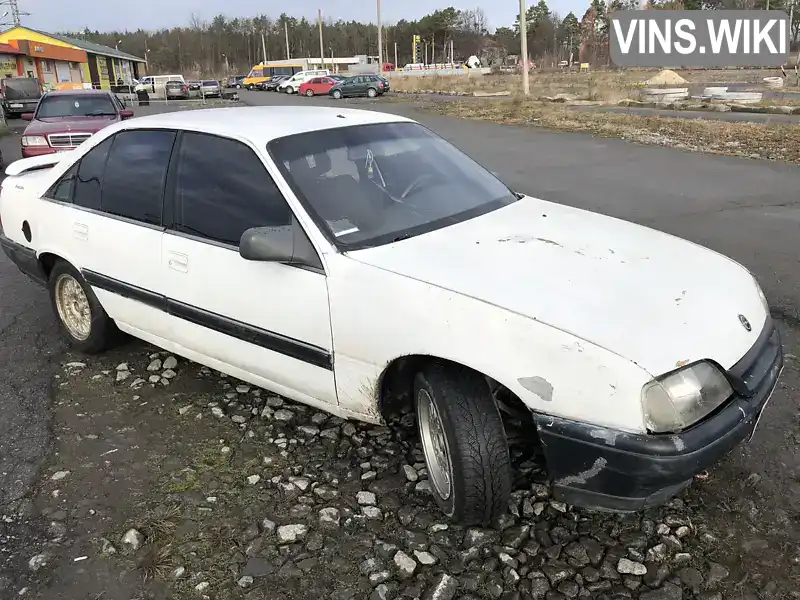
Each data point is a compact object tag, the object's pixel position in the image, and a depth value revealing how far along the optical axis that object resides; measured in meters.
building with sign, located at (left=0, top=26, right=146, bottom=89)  43.41
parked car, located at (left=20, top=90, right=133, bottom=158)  11.43
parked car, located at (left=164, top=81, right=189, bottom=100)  43.50
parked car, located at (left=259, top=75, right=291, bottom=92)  56.16
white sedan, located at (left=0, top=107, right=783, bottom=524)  2.30
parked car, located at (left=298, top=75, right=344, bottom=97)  47.12
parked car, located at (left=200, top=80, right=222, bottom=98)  44.53
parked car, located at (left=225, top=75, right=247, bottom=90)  67.05
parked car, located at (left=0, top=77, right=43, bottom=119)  28.47
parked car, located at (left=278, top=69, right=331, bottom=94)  50.50
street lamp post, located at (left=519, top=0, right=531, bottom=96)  29.78
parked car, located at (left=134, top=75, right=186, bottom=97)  47.69
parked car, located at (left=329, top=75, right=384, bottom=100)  42.09
